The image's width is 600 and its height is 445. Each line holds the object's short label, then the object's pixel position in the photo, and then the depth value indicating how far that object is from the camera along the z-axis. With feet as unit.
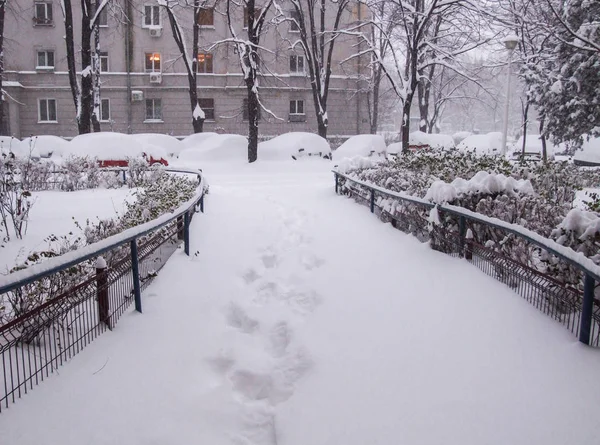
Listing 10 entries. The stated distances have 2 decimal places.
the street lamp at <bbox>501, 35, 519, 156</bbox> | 54.85
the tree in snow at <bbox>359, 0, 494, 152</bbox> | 63.41
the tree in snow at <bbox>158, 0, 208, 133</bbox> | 92.68
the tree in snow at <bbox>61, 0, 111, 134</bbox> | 68.64
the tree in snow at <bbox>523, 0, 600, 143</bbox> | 51.90
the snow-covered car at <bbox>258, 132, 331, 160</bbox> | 81.10
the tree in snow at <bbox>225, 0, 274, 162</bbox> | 75.56
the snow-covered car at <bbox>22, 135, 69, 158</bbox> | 84.53
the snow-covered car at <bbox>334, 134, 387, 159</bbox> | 83.41
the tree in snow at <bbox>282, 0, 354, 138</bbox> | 94.89
